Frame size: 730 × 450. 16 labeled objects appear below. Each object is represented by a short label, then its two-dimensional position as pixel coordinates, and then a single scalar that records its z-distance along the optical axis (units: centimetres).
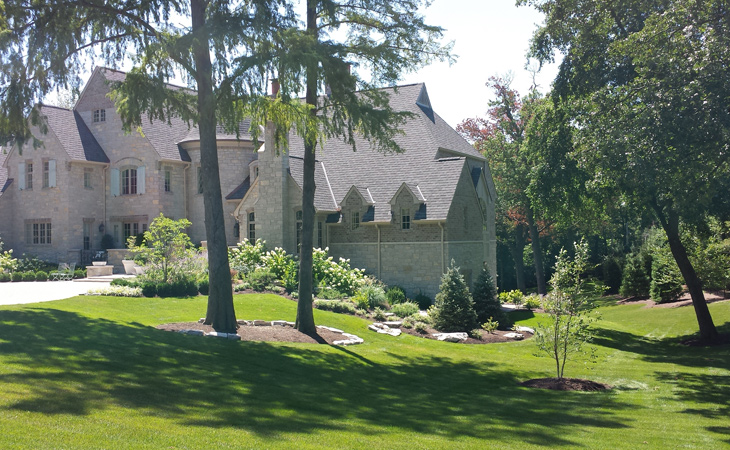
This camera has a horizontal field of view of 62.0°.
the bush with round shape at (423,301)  2889
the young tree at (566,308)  1417
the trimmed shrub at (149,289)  2255
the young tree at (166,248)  2375
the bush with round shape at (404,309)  2534
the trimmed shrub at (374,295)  2612
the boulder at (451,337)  2183
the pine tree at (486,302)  2577
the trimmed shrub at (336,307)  2411
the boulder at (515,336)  2328
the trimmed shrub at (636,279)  4200
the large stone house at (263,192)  3070
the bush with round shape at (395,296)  2806
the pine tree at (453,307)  2333
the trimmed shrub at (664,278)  3269
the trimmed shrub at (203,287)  2416
